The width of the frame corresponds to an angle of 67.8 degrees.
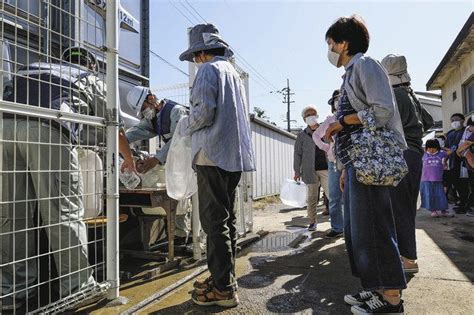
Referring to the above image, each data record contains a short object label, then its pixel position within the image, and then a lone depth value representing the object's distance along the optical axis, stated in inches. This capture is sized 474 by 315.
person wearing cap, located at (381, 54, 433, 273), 104.3
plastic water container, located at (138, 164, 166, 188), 123.9
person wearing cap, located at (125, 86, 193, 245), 127.5
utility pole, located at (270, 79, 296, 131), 1390.5
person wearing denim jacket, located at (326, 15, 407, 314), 73.9
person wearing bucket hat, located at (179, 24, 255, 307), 84.7
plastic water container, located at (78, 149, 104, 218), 92.4
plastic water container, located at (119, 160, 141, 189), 116.3
